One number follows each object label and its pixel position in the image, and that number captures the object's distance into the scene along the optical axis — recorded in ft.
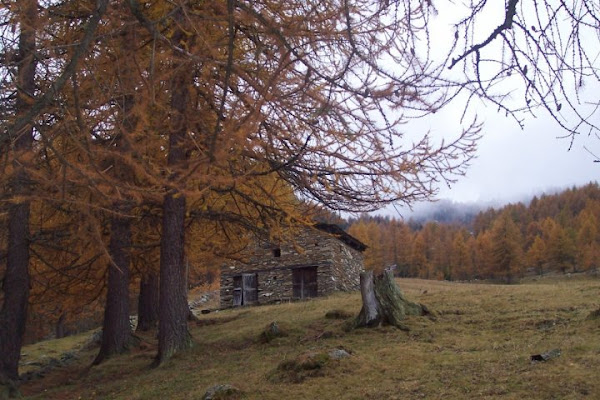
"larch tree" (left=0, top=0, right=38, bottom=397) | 29.50
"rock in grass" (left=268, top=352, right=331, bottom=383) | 22.75
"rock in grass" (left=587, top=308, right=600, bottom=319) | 27.58
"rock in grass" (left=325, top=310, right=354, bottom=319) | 37.78
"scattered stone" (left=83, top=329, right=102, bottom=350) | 55.31
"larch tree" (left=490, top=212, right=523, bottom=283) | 186.60
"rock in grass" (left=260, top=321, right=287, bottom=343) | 33.65
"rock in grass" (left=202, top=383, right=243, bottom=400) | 21.15
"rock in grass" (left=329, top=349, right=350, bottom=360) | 24.25
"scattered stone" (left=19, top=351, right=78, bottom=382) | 40.98
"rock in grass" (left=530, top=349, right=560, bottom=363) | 21.30
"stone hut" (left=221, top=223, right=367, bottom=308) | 78.74
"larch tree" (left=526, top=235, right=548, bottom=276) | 202.49
